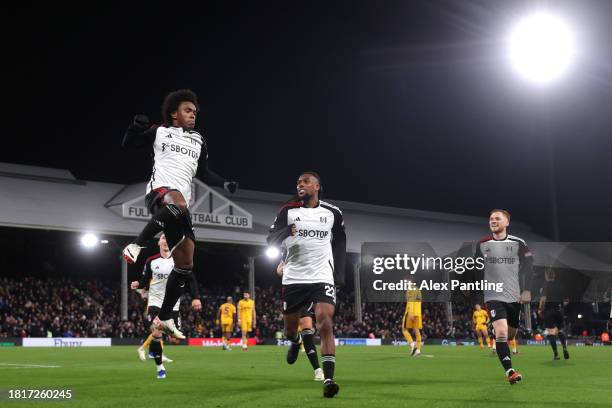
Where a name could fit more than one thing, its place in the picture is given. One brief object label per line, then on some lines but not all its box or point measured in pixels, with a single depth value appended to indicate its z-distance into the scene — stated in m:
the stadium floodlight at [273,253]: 43.27
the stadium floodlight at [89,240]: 38.62
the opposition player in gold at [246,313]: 32.69
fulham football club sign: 42.47
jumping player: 7.85
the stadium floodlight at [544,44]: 38.41
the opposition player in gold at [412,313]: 24.52
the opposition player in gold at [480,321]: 33.03
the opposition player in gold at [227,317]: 32.47
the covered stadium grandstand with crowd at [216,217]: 40.22
